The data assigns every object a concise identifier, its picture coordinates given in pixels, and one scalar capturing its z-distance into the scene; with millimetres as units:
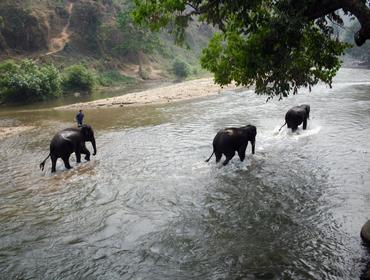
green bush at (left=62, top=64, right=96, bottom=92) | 43594
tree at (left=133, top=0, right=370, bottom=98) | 7751
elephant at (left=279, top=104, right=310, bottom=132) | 18266
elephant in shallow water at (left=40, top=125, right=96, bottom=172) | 13938
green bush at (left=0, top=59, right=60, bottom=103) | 35781
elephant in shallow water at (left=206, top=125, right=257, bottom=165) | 13445
